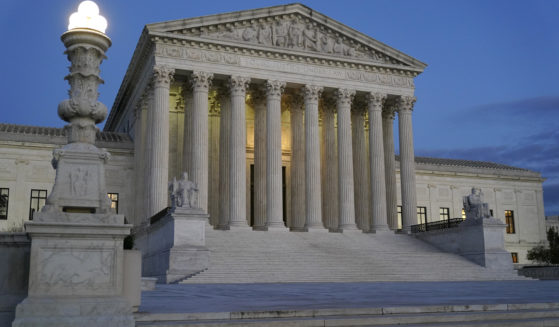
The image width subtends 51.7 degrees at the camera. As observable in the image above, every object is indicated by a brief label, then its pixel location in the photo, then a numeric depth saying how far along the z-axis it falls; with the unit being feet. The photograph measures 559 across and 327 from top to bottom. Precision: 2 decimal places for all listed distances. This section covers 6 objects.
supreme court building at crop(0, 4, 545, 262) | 129.08
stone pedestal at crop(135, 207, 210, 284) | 91.61
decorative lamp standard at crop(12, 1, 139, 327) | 27.04
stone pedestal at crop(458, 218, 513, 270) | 110.83
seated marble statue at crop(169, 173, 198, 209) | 96.63
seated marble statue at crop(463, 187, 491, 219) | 115.34
